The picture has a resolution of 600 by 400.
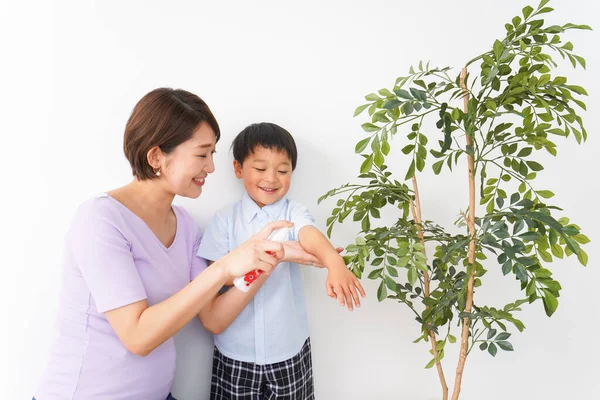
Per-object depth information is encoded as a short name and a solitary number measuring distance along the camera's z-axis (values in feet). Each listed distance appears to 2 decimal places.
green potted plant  3.76
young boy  4.81
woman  3.76
